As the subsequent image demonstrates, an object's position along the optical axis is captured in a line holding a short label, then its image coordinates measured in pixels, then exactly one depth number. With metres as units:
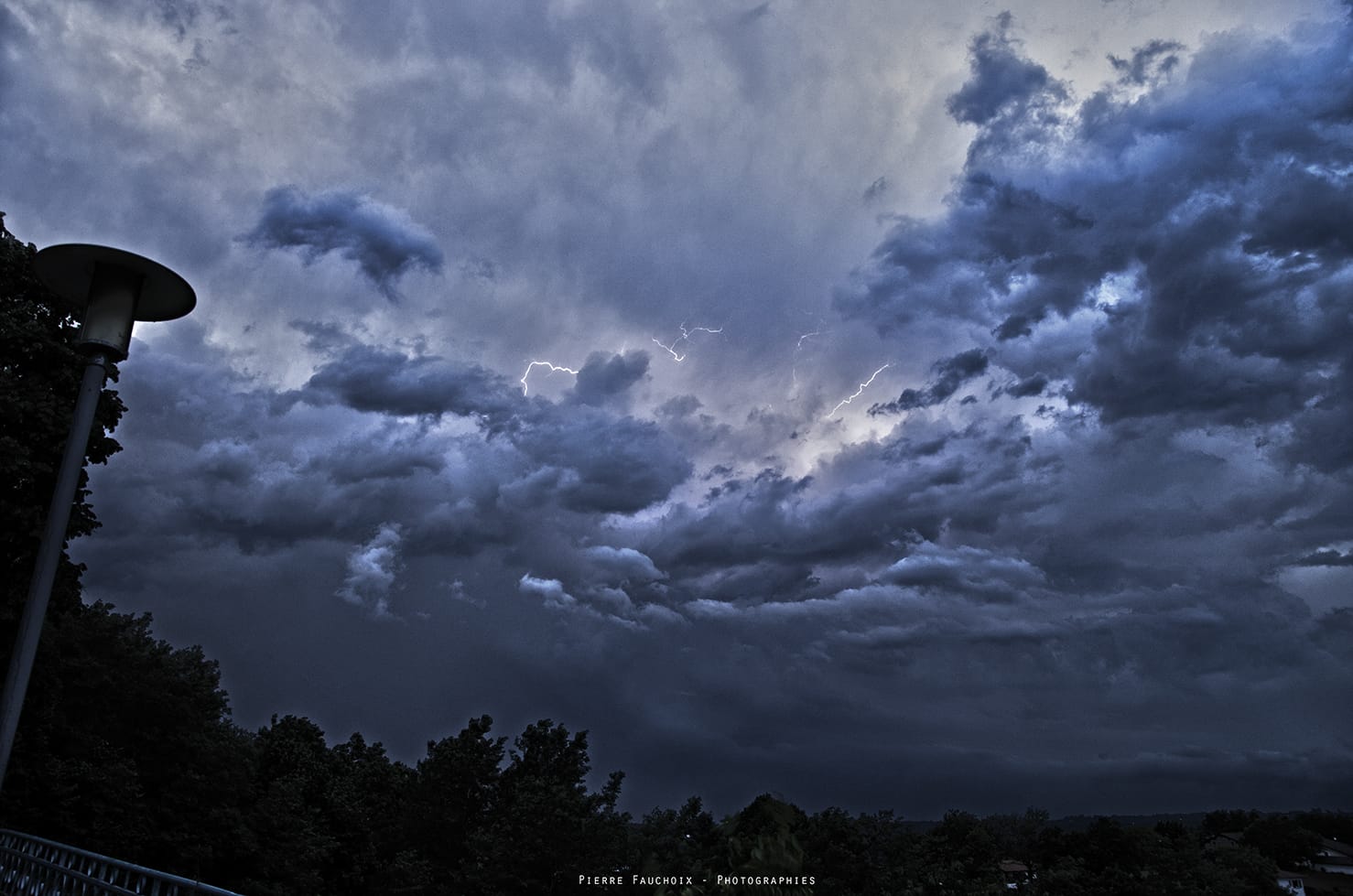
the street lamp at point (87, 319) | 6.55
